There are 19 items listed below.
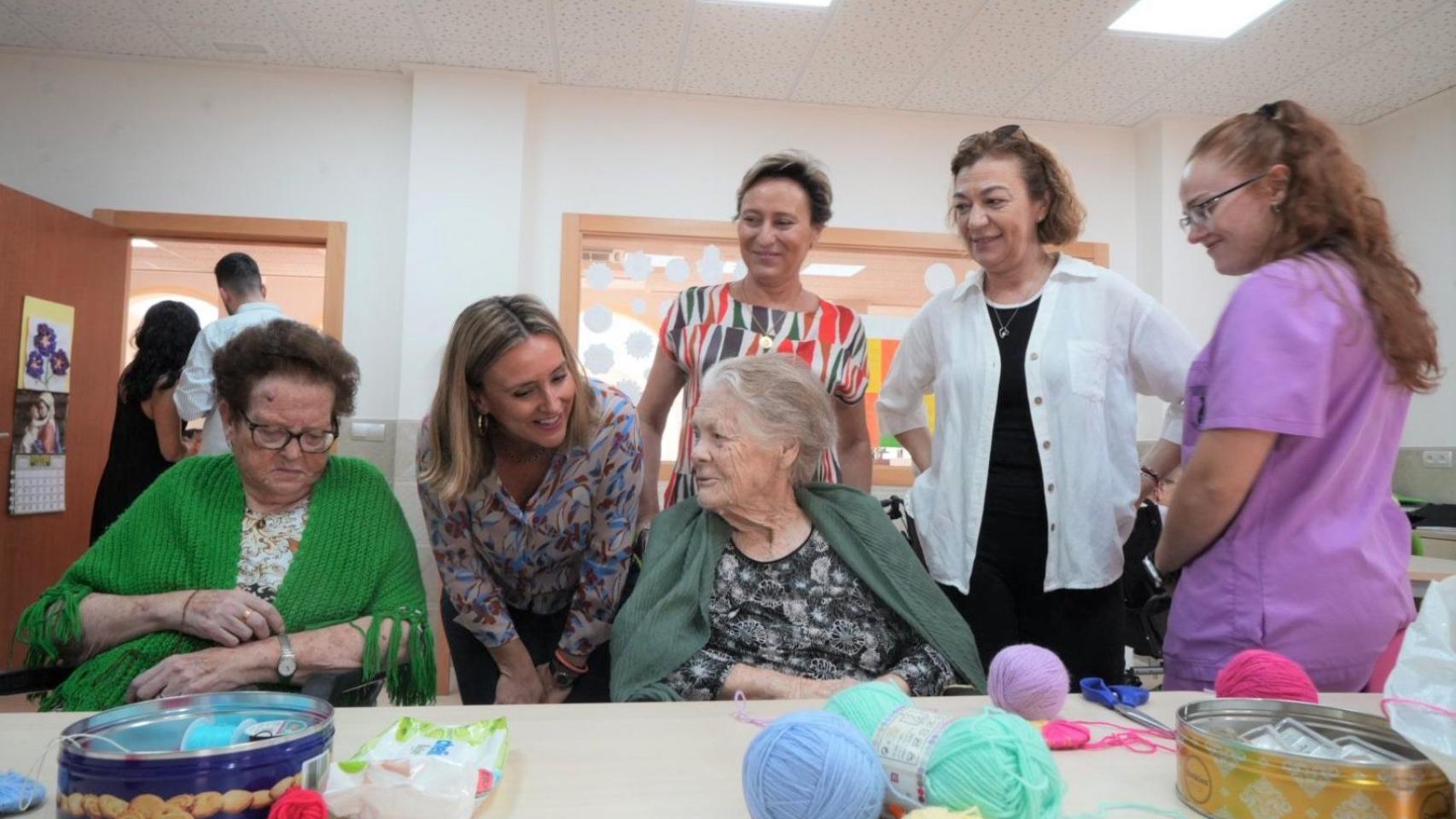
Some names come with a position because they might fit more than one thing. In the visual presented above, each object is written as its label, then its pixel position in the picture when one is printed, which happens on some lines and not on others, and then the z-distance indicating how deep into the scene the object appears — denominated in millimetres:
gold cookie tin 750
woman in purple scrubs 1257
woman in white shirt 1727
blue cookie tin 705
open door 3473
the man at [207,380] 3010
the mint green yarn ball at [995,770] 771
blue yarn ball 762
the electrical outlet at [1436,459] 4266
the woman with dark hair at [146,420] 3131
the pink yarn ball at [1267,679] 1094
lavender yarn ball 1136
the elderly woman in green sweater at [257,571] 1457
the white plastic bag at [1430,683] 800
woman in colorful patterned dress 2014
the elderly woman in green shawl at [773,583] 1522
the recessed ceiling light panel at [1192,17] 3453
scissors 1197
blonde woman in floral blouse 1602
